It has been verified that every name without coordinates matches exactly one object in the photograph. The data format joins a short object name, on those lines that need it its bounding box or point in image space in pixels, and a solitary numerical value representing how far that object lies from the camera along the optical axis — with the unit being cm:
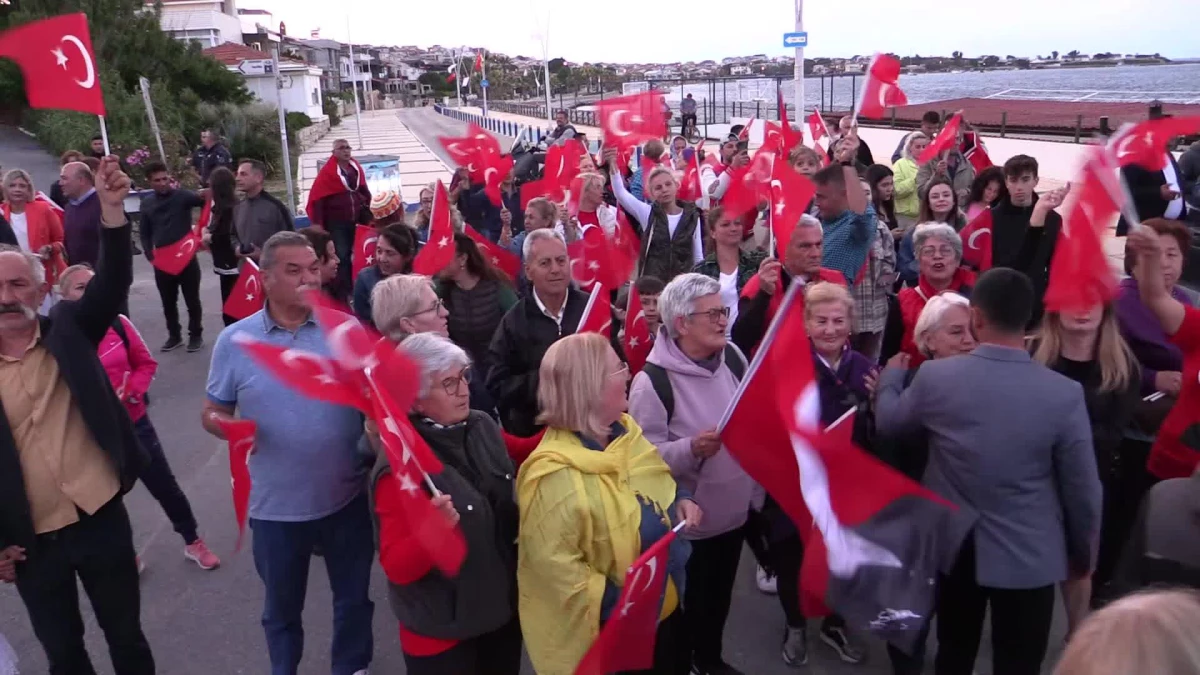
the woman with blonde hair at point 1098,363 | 337
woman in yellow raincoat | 263
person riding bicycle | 2575
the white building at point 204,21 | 6253
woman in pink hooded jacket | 440
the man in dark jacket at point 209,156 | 1471
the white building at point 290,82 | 4609
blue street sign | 1315
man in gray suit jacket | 274
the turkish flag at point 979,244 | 548
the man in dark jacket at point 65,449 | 293
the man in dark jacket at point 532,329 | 406
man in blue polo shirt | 321
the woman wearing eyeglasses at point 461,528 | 270
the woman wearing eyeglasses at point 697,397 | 327
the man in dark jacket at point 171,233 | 825
